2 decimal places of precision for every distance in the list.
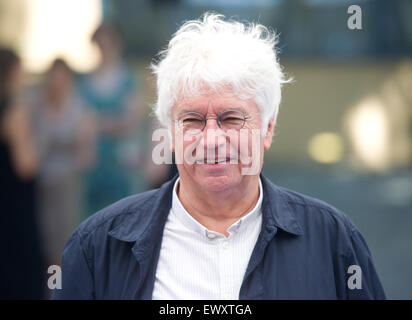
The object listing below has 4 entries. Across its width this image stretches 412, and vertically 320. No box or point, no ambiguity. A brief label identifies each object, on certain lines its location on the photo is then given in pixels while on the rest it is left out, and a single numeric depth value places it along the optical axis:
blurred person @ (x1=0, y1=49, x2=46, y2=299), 7.98
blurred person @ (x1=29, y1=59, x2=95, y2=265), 8.88
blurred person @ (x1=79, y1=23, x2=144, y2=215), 8.98
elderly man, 4.05
